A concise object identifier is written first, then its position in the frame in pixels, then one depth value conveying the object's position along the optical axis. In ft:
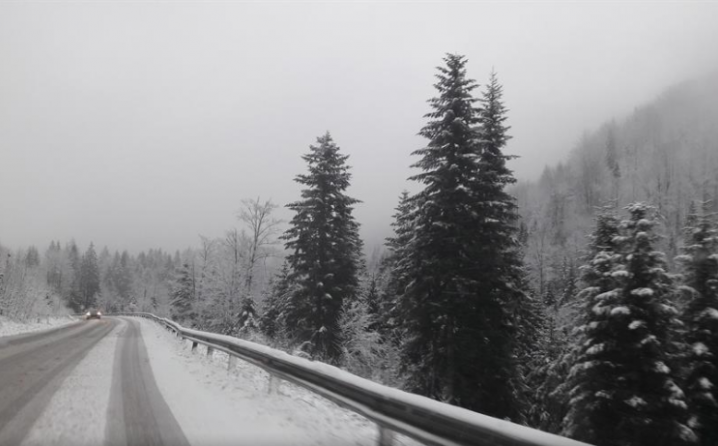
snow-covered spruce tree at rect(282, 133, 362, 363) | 77.56
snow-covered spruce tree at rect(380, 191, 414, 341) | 65.94
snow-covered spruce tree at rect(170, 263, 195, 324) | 168.88
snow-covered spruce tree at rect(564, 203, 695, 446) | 45.42
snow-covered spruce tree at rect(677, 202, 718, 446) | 46.68
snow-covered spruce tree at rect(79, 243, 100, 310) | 341.82
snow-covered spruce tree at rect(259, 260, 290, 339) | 117.60
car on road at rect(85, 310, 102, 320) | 181.29
